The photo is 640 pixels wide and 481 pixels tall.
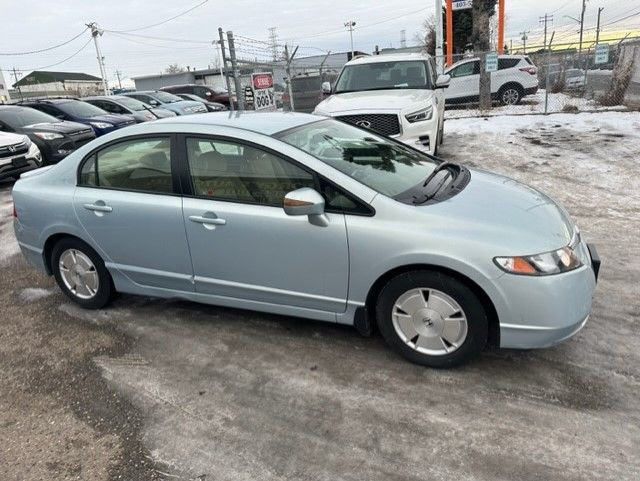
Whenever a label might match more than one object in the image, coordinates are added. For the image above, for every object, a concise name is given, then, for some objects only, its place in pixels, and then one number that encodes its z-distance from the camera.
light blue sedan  2.96
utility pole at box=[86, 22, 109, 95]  41.00
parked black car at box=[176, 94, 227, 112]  21.35
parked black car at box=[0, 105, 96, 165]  11.01
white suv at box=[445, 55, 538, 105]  16.00
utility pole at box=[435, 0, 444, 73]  17.03
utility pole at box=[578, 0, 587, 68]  16.92
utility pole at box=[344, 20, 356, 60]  79.50
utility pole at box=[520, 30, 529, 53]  64.82
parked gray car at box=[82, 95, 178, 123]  16.17
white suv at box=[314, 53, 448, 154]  7.66
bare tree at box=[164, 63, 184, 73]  98.64
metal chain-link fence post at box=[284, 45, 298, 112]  12.62
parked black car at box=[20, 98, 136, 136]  13.08
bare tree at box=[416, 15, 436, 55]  34.52
